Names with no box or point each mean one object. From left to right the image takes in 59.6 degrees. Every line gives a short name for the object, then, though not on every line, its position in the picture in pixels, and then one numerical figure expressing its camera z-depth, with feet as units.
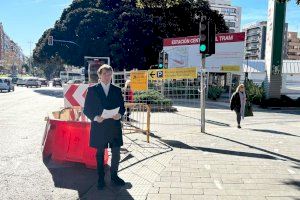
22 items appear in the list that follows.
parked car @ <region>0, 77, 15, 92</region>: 86.87
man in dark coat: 13.02
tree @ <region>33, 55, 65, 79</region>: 219.87
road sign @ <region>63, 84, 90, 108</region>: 20.36
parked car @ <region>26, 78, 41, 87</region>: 126.57
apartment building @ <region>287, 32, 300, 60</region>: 370.68
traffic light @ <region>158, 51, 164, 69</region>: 60.34
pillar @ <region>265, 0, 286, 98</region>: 57.04
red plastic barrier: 15.54
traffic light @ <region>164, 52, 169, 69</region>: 78.78
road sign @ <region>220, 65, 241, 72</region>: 67.14
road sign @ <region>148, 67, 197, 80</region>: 24.22
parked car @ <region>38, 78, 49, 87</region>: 148.79
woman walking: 30.06
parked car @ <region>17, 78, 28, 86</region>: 140.65
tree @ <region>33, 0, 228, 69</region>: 86.58
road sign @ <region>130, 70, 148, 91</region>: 24.06
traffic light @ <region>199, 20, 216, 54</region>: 24.62
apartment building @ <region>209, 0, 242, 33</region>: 343.81
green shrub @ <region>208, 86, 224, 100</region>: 67.43
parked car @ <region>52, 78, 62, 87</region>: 142.45
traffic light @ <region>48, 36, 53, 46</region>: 95.46
